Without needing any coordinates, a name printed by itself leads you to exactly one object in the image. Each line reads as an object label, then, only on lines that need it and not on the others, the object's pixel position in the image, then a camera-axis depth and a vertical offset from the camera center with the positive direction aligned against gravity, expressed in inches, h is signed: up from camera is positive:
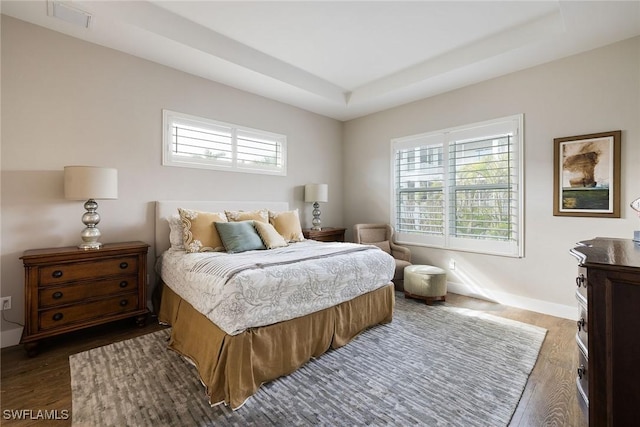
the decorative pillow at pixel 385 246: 165.8 -18.7
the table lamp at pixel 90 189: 95.6 +8.0
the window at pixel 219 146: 130.7 +34.9
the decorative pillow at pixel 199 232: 109.1 -7.8
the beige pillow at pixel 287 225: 137.2 -5.6
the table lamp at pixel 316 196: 174.6 +11.0
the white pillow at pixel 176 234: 116.7 -8.7
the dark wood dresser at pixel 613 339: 47.6 -21.5
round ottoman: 134.8 -33.4
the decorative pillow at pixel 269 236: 117.3 -9.5
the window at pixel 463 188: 134.4 +14.3
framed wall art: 107.5 +16.0
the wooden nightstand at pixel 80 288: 87.0 -25.6
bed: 68.7 -27.5
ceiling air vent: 89.5 +65.3
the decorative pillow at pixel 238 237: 108.9 -9.3
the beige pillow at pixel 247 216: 126.6 -1.3
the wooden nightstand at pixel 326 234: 165.9 -12.5
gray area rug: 63.6 -45.3
